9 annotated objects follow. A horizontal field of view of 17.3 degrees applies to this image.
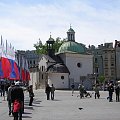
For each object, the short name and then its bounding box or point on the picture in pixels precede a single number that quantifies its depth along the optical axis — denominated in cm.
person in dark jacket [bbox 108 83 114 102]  3388
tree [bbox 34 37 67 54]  10441
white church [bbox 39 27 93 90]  8694
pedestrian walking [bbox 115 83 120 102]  3394
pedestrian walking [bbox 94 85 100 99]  4015
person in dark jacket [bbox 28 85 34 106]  2747
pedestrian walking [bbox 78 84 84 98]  4137
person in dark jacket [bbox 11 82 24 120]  1622
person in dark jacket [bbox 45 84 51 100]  3778
